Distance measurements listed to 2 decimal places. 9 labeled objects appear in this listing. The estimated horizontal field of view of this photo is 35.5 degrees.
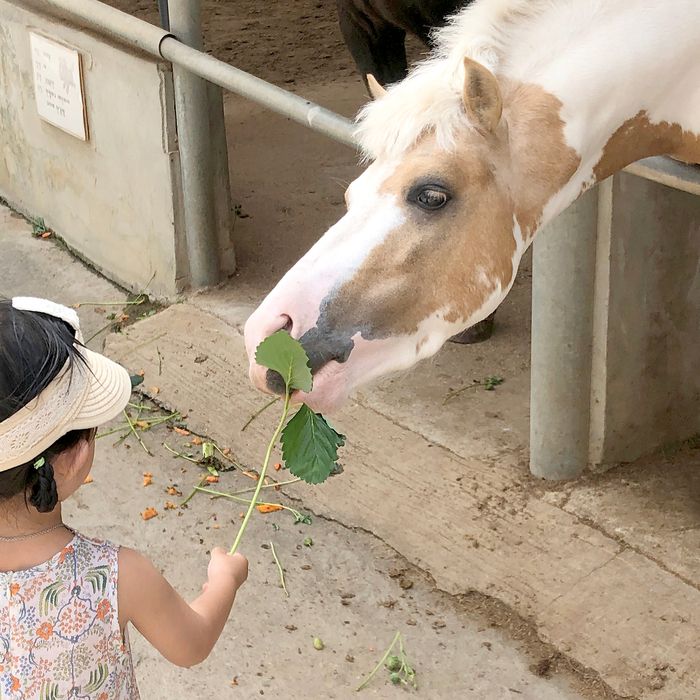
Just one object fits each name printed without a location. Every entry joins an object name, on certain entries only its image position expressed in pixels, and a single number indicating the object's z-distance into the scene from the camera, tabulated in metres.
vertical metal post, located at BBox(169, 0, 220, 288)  3.82
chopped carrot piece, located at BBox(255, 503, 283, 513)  3.09
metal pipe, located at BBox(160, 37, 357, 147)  2.79
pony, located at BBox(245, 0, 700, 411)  1.78
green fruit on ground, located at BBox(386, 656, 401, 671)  2.50
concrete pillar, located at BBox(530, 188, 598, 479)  2.76
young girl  1.39
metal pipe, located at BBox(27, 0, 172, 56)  3.76
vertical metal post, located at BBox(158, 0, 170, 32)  4.96
